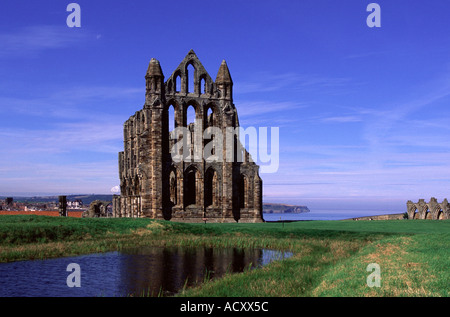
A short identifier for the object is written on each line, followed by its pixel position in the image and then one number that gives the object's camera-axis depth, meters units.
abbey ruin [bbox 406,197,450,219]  51.16
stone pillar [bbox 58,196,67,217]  52.65
